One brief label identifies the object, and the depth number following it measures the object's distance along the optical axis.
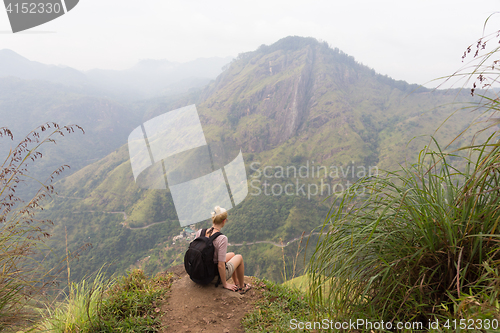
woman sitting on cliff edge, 2.74
